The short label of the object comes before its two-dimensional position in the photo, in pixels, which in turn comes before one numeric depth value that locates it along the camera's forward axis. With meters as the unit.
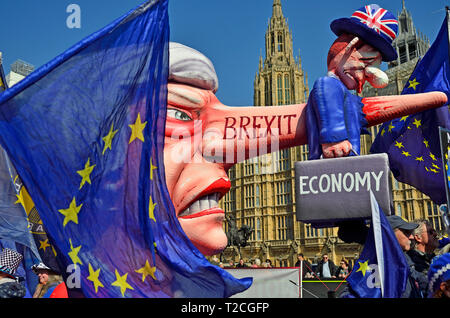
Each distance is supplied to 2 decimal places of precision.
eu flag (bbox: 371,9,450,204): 5.30
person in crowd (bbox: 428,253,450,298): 2.55
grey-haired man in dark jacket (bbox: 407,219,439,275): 3.76
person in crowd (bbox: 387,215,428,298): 3.07
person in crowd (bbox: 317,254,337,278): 8.41
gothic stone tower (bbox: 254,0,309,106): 32.81
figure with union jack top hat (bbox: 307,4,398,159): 3.98
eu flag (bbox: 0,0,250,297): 2.76
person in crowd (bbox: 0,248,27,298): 3.29
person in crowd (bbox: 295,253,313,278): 7.96
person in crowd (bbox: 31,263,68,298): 4.32
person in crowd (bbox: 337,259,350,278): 8.16
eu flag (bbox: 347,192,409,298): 3.01
